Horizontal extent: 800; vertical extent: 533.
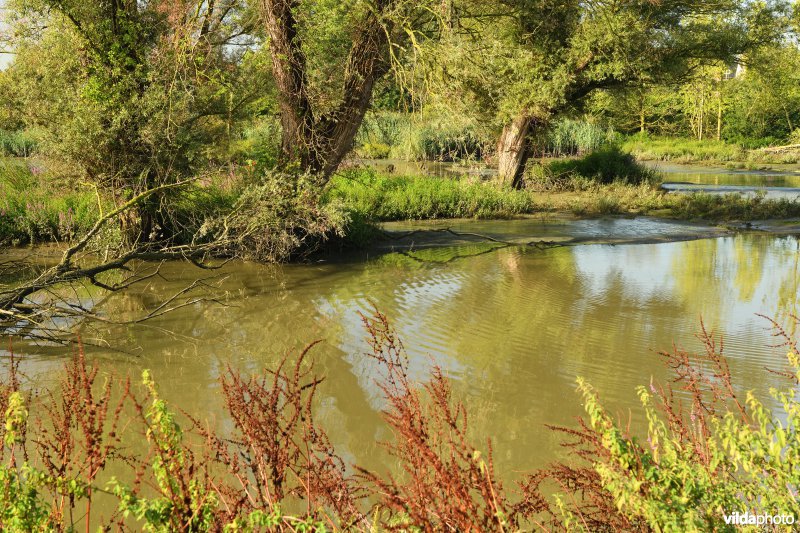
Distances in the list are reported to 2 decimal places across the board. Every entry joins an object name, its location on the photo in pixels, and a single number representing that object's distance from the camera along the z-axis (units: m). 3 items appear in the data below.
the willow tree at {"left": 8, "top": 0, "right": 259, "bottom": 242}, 10.26
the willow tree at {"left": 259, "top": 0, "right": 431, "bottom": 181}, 11.15
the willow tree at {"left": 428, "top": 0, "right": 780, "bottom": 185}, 16.69
